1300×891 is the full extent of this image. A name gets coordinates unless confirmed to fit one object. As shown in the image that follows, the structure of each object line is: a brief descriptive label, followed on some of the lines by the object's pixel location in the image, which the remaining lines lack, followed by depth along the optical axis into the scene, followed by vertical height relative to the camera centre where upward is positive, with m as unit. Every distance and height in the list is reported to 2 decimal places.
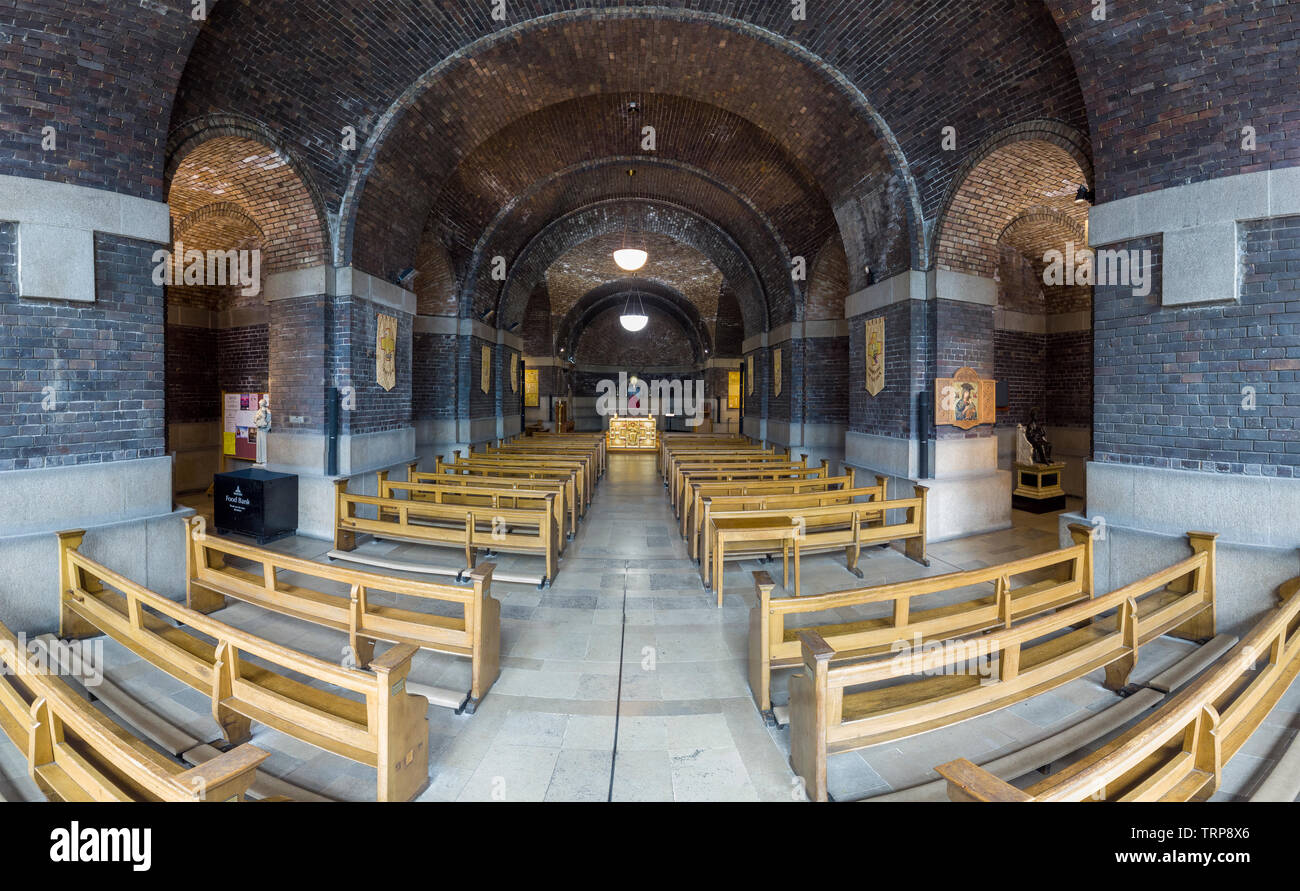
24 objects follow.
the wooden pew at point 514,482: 7.39 -0.75
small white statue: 7.98 +0.13
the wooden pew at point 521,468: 8.76 -0.66
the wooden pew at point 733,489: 6.90 -0.81
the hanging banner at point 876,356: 8.55 +1.18
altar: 20.81 -0.24
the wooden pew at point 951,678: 2.56 -1.42
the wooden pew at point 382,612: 3.53 -1.33
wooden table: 5.20 -1.03
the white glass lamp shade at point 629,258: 14.73 +4.72
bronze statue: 10.51 -0.25
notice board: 10.61 +0.07
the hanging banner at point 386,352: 8.48 +1.23
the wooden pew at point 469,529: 5.82 -1.17
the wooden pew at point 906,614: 3.40 -1.32
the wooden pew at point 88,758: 1.86 -1.24
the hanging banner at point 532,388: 21.97 +1.66
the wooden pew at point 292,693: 2.45 -1.39
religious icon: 7.73 +0.42
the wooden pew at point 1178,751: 1.82 -1.27
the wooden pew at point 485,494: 6.78 -0.86
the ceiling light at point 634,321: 21.06 +4.37
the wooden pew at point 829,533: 5.74 -1.18
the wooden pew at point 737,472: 8.34 -0.68
